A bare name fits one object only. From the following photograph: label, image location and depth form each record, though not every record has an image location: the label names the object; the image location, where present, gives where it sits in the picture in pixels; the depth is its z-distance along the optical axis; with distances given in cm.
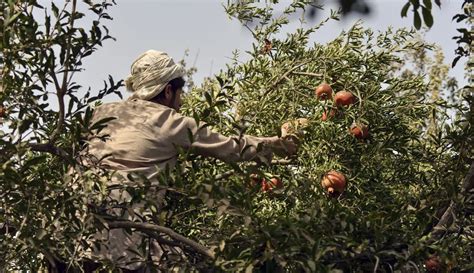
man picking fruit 832
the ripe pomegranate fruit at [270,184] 925
